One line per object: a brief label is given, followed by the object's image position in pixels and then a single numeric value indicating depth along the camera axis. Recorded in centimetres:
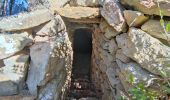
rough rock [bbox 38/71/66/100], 136
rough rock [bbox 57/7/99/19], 151
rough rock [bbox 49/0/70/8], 154
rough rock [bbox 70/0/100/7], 153
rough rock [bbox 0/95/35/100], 127
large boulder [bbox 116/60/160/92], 109
